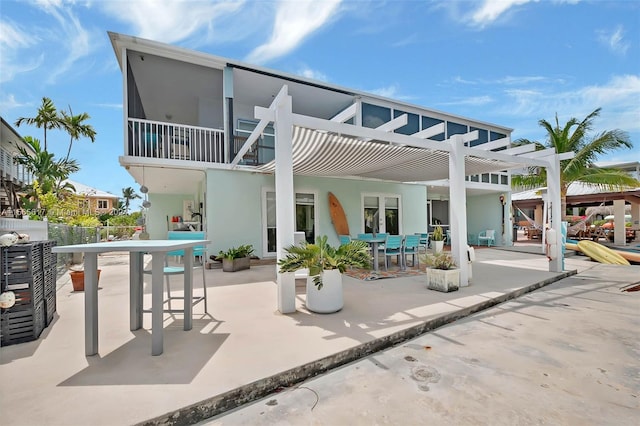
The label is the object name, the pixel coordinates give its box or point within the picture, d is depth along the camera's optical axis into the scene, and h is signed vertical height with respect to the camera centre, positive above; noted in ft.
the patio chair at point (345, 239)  27.49 -2.35
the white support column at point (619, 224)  50.78 -2.43
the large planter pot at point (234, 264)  26.35 -4.45
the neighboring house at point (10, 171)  49.12 +9.32
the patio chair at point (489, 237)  50.53 -4.35
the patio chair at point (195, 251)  13.06 -2.41
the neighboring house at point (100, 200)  117.38 +8.63
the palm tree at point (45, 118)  51.55 +18.70
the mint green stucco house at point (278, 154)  19.60 +4.92
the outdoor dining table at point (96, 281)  9.12 -2.07
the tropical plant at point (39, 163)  53.57 +10.92
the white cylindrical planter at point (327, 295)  14.03 -3.97
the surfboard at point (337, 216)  35.58 -0.12
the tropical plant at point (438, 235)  30.35 -2.33
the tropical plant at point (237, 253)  26.91 -3.50
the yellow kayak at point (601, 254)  32.76 -5.13
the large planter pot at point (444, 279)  18.13 -4.29
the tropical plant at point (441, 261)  19.21 -3.30
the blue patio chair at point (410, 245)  26.32 -2.91
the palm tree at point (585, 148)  39.78 +9.03
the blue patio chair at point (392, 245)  25.07 -2.80
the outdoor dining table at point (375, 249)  25.20 -3.09
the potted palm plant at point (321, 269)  13.93 -2.66
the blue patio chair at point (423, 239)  31.65 -2.82
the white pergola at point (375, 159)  14.53 +4.69
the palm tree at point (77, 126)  54.65 +18.14
